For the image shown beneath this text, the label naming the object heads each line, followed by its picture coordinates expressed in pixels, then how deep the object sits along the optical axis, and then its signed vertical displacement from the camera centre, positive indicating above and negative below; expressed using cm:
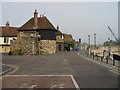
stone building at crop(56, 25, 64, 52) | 6225 +213
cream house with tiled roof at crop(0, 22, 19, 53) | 5942 +394
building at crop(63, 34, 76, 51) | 7338 +117
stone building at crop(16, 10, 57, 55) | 4369 +281
